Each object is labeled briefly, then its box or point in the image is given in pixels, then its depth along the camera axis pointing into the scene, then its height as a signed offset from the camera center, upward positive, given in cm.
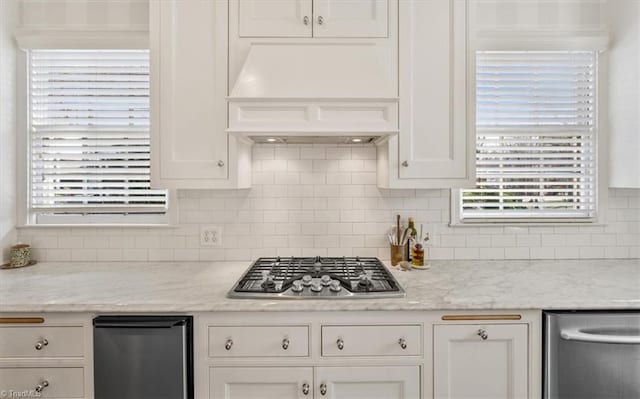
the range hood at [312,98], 164 +43
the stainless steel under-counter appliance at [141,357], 148 -63
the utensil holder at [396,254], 209 -31
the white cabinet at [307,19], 183 +87
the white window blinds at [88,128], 221 +40
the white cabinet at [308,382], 153 -75
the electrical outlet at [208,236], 223 -23
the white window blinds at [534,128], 223 +41
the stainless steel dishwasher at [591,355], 152 -64
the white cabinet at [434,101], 186 +48
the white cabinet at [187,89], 183 +53
